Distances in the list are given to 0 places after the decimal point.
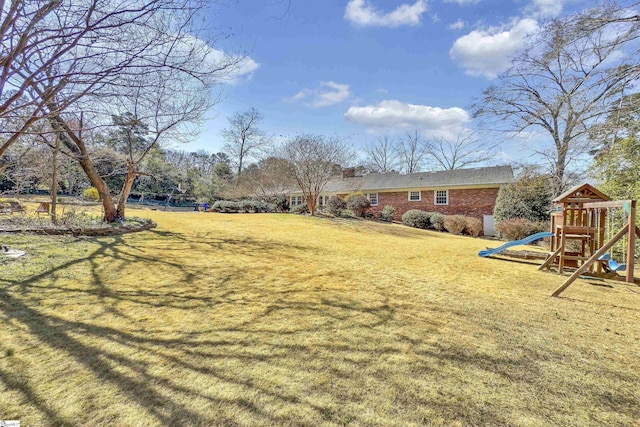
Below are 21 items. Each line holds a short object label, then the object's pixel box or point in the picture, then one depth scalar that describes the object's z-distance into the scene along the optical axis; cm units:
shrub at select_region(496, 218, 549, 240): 1358
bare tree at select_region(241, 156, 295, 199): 1997
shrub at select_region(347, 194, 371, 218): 2088
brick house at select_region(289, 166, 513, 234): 1944
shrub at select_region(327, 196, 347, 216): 2053
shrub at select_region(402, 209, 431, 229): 1898
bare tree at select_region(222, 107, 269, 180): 3716
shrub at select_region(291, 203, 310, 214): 2150
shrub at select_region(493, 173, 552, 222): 1483
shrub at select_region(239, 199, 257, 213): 2273
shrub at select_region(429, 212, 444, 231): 1820
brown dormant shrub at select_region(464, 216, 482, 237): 1678
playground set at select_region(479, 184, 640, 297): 489
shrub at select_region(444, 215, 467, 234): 1698
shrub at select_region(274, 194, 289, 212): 2430
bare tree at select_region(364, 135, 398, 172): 3969
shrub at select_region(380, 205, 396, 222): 2178
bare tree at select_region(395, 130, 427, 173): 3931
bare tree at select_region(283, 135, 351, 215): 1739
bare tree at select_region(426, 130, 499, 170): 3494
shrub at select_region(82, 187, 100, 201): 1530
